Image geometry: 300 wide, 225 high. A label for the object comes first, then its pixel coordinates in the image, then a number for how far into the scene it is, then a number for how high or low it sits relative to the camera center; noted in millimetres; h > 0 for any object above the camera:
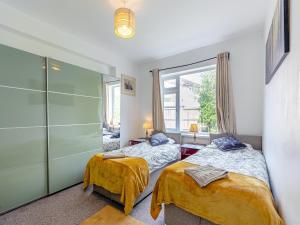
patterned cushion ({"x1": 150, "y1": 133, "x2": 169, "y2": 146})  3523 -632
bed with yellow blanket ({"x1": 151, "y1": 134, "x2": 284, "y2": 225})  1307 -801
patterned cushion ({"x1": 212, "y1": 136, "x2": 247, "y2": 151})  2828 -594
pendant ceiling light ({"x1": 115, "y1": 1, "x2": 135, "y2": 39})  1889 +1089
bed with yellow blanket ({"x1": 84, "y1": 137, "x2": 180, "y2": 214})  2125 -926
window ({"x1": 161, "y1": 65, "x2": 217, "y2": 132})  3779 +333
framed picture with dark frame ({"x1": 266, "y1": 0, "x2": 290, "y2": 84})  1149 +632
